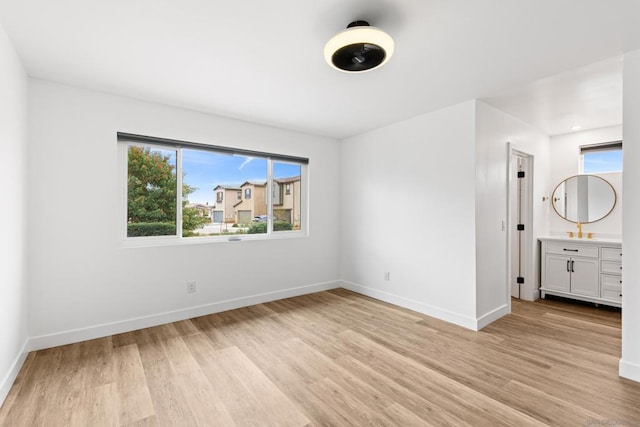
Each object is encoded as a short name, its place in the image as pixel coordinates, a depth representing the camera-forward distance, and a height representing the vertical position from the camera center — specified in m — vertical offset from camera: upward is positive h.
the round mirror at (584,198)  4.19 +0.18
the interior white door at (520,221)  4.22 -0.14
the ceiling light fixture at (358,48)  1.78 +1.04
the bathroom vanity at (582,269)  3.73 -0.78
